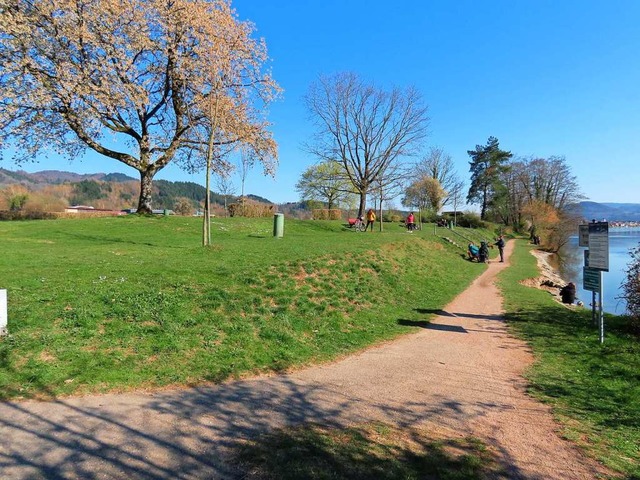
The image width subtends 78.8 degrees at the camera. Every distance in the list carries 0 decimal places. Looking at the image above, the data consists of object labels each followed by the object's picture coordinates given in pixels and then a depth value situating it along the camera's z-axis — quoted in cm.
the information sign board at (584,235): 979
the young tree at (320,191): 5856
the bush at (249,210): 2961
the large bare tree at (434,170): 6071
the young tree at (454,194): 5866
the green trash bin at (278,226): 1861
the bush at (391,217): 4366
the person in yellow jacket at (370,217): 2847
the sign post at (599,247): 832
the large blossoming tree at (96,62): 1797
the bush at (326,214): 3503
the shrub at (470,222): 5497
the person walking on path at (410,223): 3316
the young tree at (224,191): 4964
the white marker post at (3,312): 585
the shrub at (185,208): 3750
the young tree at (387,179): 3622
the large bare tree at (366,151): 3647
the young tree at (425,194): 5300
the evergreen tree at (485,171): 6688
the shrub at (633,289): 887
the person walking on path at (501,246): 2706
